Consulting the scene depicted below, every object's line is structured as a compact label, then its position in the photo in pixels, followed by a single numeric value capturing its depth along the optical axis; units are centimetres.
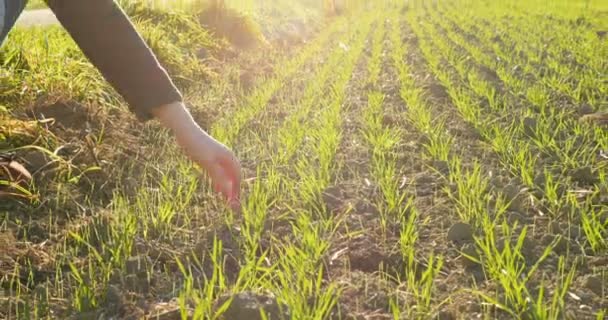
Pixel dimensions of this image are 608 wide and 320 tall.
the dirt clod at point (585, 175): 233
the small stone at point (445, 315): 142
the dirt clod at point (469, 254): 170
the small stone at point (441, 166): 252
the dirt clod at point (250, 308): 135
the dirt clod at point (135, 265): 166
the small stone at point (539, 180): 229
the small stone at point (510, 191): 213
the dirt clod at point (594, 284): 152
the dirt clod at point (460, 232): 186
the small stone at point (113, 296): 150
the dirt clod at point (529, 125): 310
